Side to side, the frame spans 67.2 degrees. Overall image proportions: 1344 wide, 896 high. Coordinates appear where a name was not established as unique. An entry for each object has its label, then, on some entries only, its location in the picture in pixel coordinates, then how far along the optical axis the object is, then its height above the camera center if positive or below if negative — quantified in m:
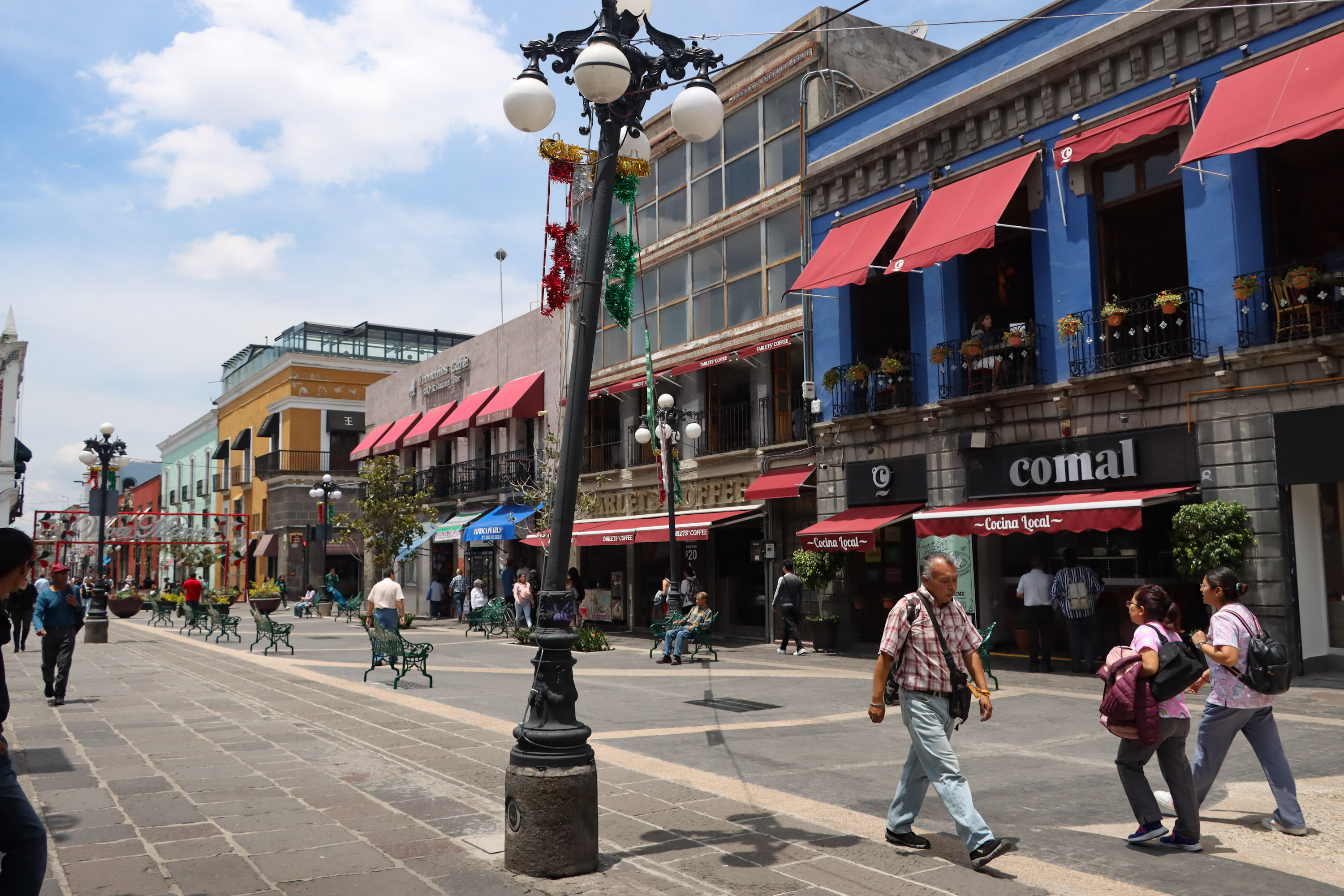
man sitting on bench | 17.19 -1.38
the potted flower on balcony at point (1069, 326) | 15.40 +3.29
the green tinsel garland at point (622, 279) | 10.48 +2.99
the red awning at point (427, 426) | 36.62 +4.77
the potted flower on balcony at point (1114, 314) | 14.71 +3.31
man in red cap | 12.02 -0.79
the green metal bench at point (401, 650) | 13.95 -1.29
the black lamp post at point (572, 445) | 5.21 +0.63
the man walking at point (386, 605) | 16.97 -0.79
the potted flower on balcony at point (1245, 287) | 13.12 +3.26
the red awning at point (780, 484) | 20.58 +1.35
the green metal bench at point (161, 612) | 31.61 -1.58
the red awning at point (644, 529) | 22.22 +0.55
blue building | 12.91 +3.76
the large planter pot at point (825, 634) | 19.34 -1.65
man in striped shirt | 14.60 -0.87
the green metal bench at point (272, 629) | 19.11 -1.31
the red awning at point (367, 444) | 41.75 +4.72
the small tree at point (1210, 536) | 12.89 +0.04
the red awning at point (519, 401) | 31.00 +4.73
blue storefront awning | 29.44 +0.92
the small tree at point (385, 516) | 29.73 +1.23
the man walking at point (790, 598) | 18.84 -0.92
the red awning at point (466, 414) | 33.56 +4.81
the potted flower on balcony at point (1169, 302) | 13.84 +3.27
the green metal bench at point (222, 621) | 22.86 -1.36
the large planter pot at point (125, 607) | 35.78 -1.55
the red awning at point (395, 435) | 39.16 +4.75
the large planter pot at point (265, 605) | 31.55 -1.40
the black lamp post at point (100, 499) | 22.64 +1.50
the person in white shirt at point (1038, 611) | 15.18 -1.01
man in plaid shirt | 5.46 -0.75
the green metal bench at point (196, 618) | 25.53 -1.42
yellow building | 49.72 +6.38
